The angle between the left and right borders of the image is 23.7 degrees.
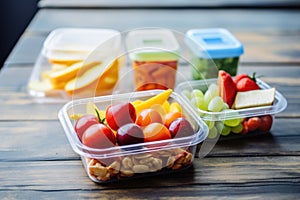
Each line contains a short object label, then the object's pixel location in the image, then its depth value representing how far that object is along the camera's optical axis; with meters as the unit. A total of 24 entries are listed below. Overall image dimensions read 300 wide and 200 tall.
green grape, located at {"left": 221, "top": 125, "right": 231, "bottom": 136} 0.88
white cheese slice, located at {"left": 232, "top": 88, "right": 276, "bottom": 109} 0.89
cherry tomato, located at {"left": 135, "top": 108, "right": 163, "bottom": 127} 0.81
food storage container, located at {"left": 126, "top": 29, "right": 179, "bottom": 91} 0.97
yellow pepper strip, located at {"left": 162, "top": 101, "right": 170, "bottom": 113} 0.86
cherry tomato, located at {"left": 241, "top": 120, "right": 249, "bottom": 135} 0.89
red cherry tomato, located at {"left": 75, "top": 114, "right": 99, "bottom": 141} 0.81
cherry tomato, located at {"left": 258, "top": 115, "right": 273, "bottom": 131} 0.89
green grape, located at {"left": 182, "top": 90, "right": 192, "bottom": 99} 0.90
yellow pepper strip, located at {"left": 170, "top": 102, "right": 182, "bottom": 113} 0.85
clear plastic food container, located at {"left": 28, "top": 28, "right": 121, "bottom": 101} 0.99
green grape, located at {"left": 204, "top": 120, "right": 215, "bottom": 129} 0.85
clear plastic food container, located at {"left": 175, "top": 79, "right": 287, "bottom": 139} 0.86
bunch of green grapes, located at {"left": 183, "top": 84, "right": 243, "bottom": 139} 0.86
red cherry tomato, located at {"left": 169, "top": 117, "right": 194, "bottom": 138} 0.80
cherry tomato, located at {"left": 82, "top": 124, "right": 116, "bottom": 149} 0.78
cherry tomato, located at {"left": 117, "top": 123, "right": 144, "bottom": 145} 0.79
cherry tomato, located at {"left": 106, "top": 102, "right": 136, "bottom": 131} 0.81
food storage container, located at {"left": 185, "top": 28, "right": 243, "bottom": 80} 1.00
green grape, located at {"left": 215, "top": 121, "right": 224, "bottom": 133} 0.86
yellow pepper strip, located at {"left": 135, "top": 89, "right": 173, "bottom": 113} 0.84
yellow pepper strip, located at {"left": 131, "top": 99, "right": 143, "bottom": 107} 0.84
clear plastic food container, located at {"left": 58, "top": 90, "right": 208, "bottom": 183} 0.78
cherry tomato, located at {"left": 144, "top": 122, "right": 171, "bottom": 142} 0.79
